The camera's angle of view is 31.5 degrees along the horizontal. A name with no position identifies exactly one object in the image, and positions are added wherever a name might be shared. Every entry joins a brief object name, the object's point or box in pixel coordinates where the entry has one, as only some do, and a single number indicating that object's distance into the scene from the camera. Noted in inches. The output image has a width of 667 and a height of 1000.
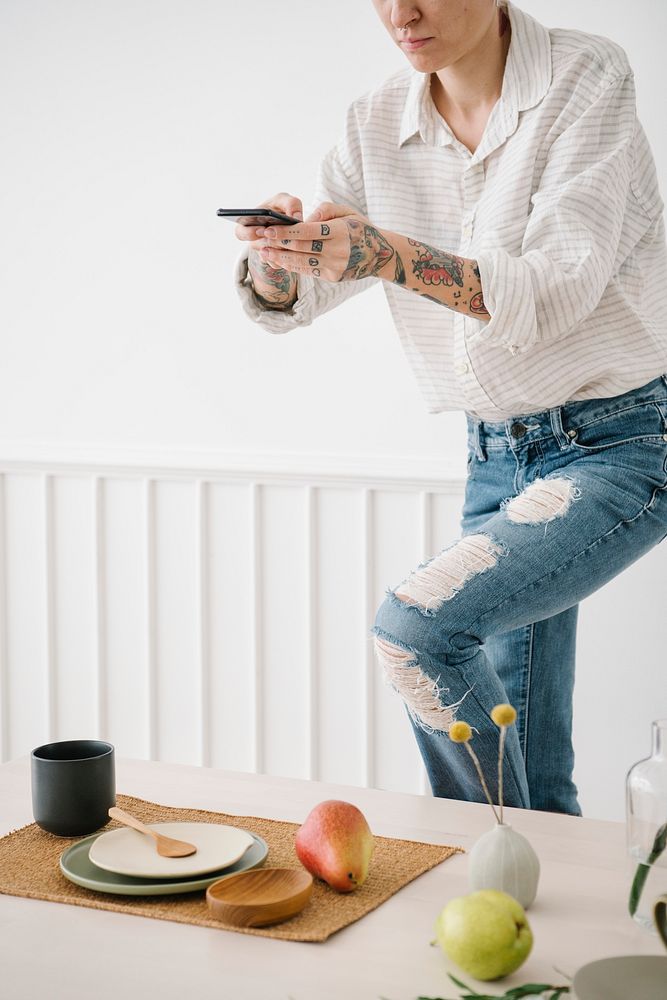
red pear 39.9
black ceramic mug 45.3
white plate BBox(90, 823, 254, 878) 40.8
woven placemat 38.0
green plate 39.6
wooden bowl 37.2
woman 56.7
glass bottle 36.8
